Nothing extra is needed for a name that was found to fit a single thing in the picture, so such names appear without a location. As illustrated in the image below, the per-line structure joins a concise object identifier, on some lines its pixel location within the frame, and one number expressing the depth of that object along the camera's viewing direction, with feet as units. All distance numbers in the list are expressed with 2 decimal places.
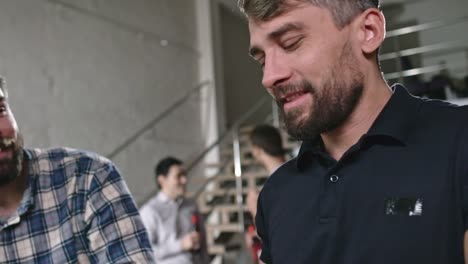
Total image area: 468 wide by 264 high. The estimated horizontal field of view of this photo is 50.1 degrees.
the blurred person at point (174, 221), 10.52
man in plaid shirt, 4.15
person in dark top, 2.57
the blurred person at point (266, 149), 8.74
